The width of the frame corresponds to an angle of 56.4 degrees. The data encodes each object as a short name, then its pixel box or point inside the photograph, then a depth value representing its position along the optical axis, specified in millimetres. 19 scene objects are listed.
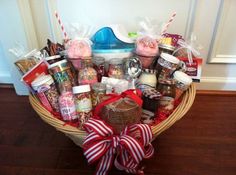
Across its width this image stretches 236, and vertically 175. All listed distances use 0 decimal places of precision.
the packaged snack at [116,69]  789
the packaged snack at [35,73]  721
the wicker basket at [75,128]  654
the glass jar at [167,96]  768
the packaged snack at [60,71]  750
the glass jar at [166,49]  826
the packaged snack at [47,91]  723
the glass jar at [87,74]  756
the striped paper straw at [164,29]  877
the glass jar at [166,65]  766
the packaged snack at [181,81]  757
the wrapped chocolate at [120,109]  646
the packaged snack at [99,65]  803
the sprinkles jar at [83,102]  706
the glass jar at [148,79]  776
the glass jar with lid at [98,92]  722
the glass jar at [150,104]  714
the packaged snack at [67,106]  718
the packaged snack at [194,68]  815
